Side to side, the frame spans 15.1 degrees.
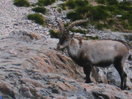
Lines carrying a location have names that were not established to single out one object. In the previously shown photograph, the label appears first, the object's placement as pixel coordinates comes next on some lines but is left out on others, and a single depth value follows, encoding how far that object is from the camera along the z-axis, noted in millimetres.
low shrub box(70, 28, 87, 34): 30973
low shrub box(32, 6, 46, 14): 34494
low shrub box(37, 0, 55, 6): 36506
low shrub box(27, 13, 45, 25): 31750
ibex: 14852
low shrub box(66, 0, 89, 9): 37206
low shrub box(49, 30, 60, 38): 28297
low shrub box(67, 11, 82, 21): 34338
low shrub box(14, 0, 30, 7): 35125
